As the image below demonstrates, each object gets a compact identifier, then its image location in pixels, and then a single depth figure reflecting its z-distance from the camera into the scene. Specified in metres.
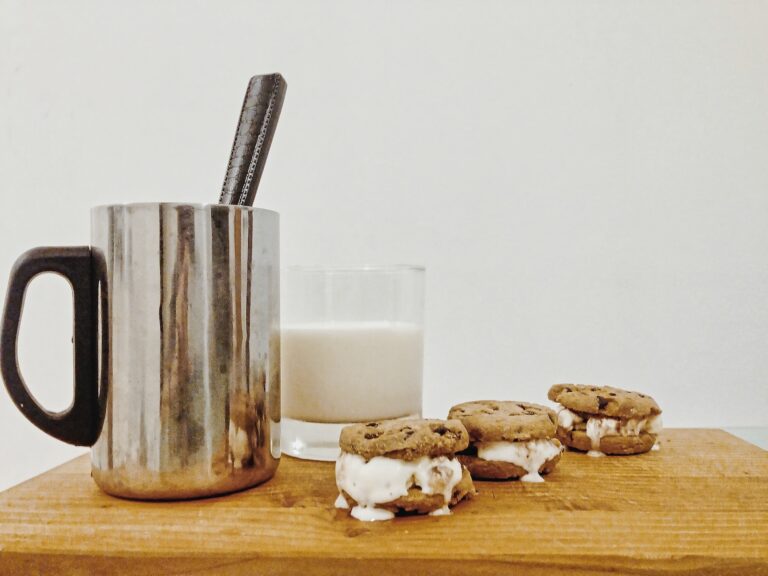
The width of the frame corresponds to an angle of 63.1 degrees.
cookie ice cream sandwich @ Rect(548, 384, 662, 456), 0.68
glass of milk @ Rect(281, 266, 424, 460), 0.67
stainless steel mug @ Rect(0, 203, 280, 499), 0.52
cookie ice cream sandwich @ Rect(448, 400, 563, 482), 0.58
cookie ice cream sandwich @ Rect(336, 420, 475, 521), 0.49
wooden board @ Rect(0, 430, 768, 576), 0.41
